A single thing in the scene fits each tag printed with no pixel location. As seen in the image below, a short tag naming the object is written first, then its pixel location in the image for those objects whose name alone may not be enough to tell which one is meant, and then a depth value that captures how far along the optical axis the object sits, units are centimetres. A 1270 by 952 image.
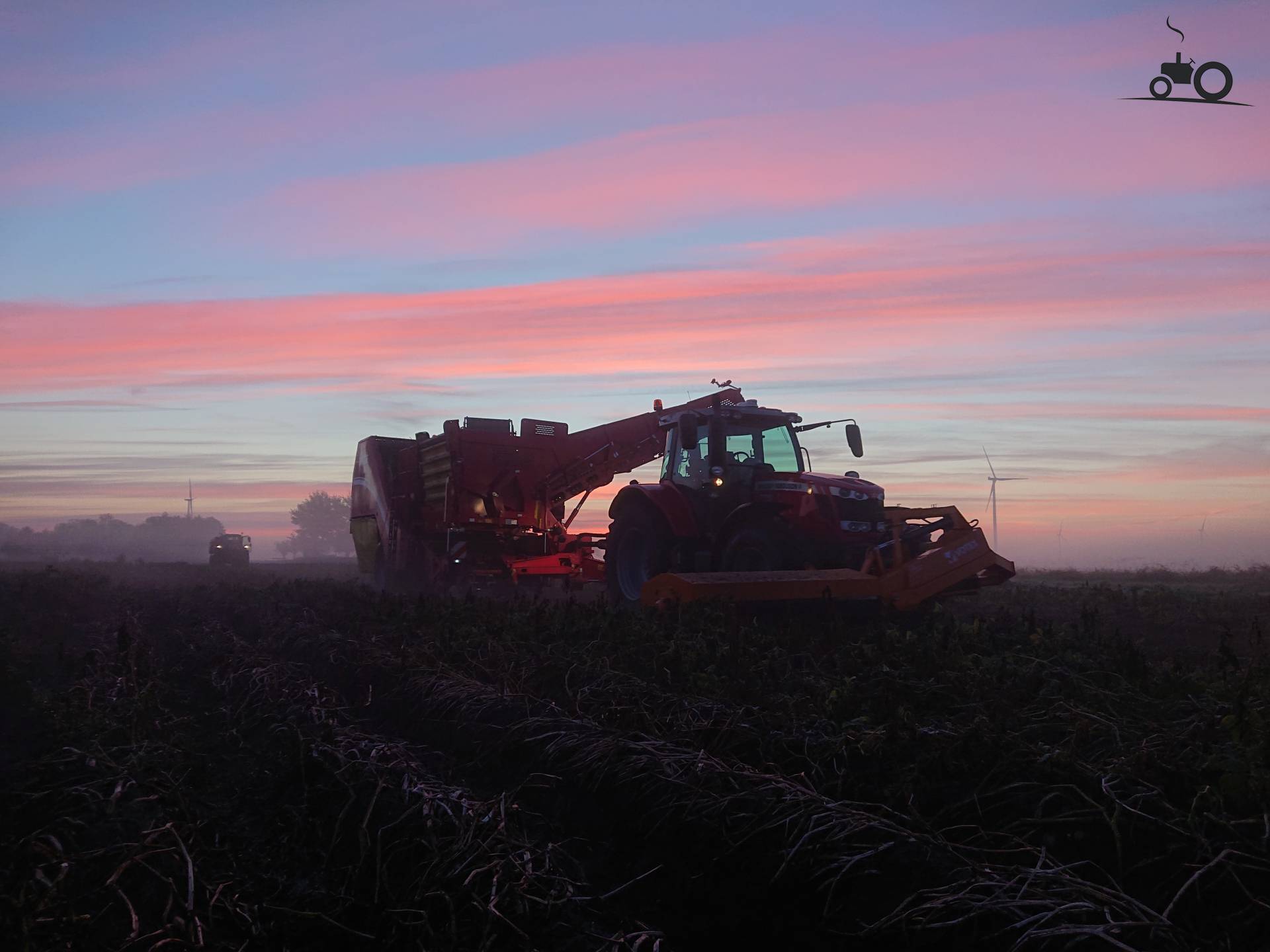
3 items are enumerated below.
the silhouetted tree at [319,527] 14775
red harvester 1135
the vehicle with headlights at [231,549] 5150
